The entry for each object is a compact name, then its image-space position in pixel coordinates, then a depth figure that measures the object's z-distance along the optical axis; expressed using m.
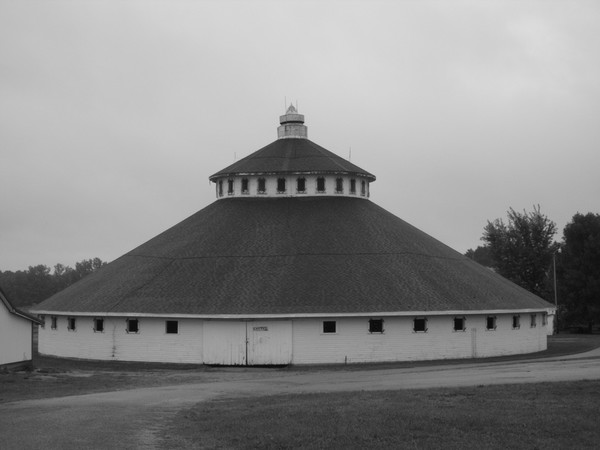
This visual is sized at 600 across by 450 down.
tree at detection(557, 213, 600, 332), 83.75
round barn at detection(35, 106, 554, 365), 48.97
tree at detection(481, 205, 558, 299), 95.06
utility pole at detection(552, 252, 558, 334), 87.20
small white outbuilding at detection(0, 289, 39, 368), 41.44
